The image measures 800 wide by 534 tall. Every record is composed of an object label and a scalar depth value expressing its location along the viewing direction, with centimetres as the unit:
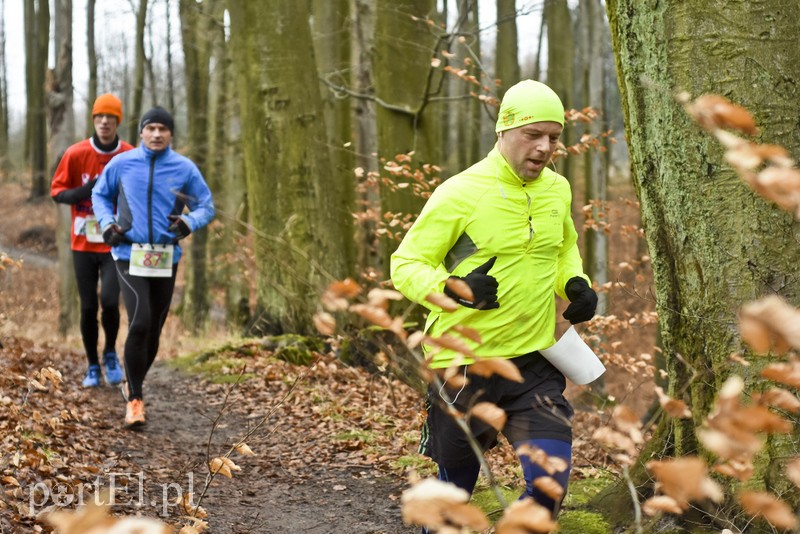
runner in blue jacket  688
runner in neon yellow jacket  383
